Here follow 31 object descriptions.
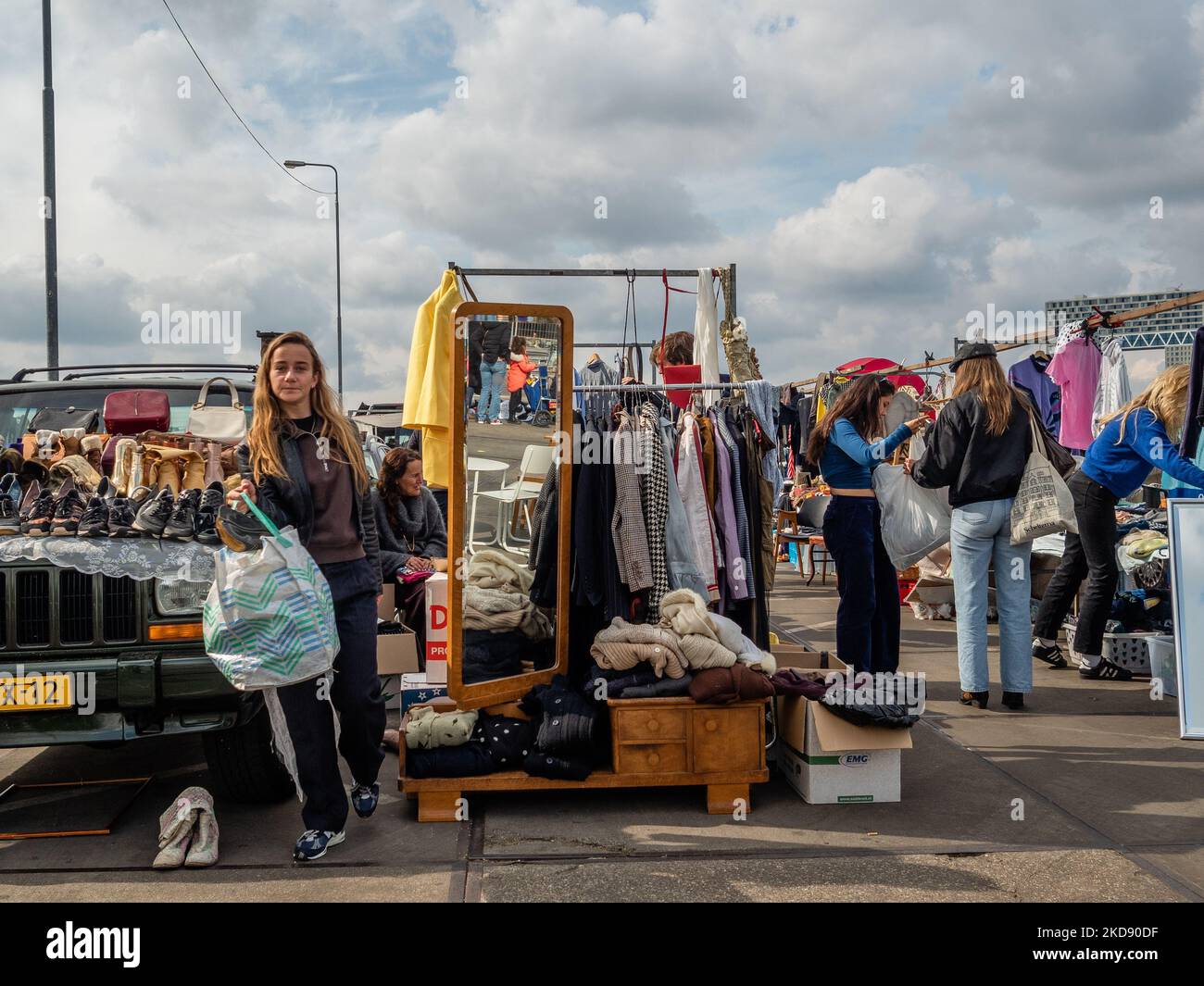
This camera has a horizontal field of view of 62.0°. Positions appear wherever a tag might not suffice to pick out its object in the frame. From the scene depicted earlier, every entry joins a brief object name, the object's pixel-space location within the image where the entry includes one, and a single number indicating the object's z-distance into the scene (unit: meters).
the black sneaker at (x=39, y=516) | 4.20
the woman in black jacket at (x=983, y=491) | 6.00
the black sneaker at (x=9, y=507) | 4.23
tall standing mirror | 4.69
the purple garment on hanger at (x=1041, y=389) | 9.69
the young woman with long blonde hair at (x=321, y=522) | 3.92
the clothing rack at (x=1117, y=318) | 6.52
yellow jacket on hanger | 5.57
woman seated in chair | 6.57
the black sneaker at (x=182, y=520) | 4.17
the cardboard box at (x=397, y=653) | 6.06
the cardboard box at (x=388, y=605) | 6.53
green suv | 3.89
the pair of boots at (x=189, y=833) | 3.83
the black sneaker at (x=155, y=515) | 4.17
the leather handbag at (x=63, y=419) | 5.70
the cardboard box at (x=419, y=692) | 5.61
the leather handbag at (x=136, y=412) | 5.76
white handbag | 5.59
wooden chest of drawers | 4.41
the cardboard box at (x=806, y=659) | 5.64
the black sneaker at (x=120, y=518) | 4.17
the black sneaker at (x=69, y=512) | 4.18
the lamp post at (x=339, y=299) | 26.52
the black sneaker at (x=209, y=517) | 4.20
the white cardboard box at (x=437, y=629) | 5.77
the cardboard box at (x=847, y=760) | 4.48
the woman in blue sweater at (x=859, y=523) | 5.93
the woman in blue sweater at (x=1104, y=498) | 6.17
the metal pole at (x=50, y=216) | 11.31
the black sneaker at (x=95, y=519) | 4.16
